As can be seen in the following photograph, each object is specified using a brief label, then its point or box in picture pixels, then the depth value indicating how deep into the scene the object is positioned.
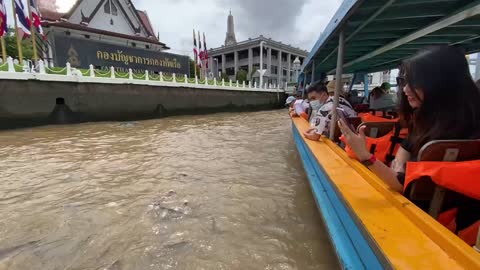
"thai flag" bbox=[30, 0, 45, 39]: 12.28
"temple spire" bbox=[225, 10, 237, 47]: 51.86
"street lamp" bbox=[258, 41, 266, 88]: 32.62
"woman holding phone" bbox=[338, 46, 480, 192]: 1.21
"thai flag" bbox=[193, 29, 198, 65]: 22.05
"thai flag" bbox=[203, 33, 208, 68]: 23.23
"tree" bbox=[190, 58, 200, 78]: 30.30
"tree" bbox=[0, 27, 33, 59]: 24.23
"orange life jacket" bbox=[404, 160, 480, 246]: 1.00
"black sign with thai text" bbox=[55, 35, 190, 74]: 14.23
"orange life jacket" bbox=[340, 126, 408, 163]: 1.97
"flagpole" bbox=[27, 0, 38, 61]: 12.00
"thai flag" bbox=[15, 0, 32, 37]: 11.21
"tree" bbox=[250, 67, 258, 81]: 32.91
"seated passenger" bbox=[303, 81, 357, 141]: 3.12
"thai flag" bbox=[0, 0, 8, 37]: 10.12
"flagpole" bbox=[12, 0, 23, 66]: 11.43
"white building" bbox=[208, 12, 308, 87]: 35.81
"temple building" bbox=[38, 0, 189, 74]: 14.65
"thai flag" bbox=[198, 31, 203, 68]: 22.40
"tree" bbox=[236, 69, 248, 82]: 32.06
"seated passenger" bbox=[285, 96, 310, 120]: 5.72
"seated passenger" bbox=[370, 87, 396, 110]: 4.96
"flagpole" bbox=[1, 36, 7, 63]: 10.54
